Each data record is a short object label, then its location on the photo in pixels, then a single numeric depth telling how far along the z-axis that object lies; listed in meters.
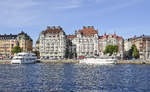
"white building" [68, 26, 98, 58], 194.43
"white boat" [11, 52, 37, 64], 146.38
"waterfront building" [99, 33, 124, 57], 194.40
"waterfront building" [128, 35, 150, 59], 190.50
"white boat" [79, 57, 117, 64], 145.62
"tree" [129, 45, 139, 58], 185.62
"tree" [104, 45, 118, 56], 172.00
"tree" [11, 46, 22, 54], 186.70
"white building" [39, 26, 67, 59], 193.12
